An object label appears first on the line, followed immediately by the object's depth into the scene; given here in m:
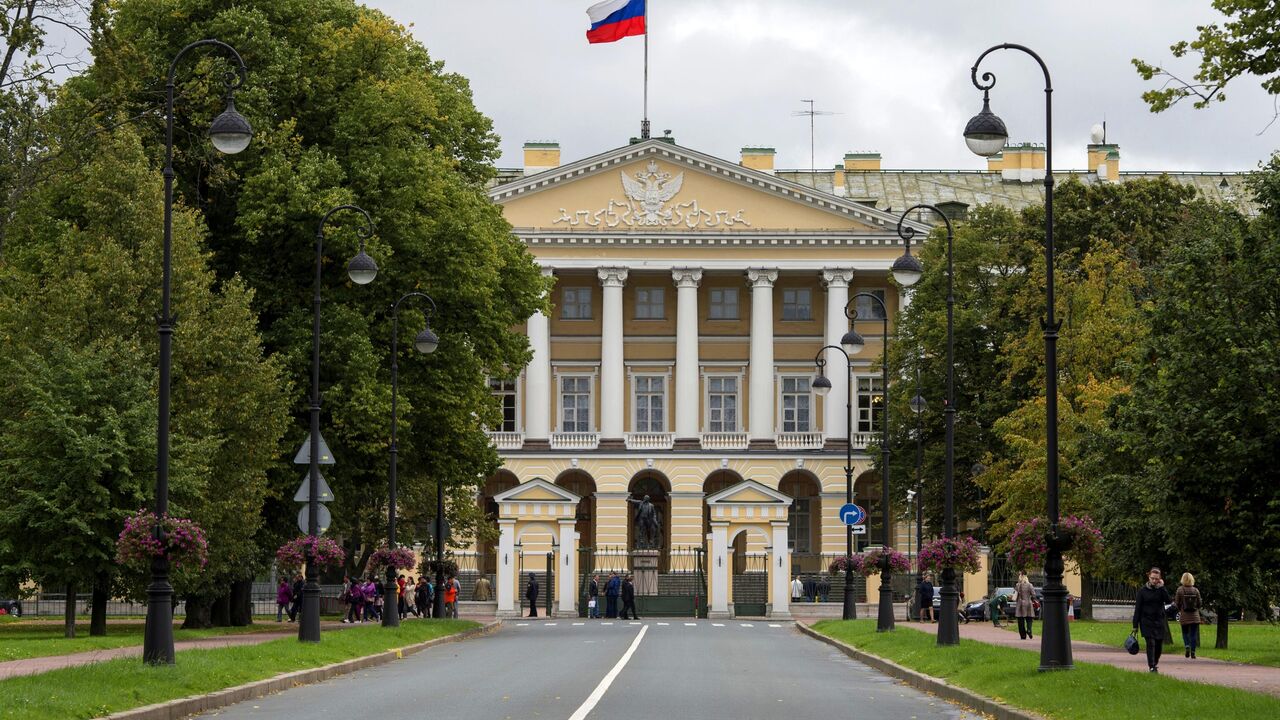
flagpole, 73.25
